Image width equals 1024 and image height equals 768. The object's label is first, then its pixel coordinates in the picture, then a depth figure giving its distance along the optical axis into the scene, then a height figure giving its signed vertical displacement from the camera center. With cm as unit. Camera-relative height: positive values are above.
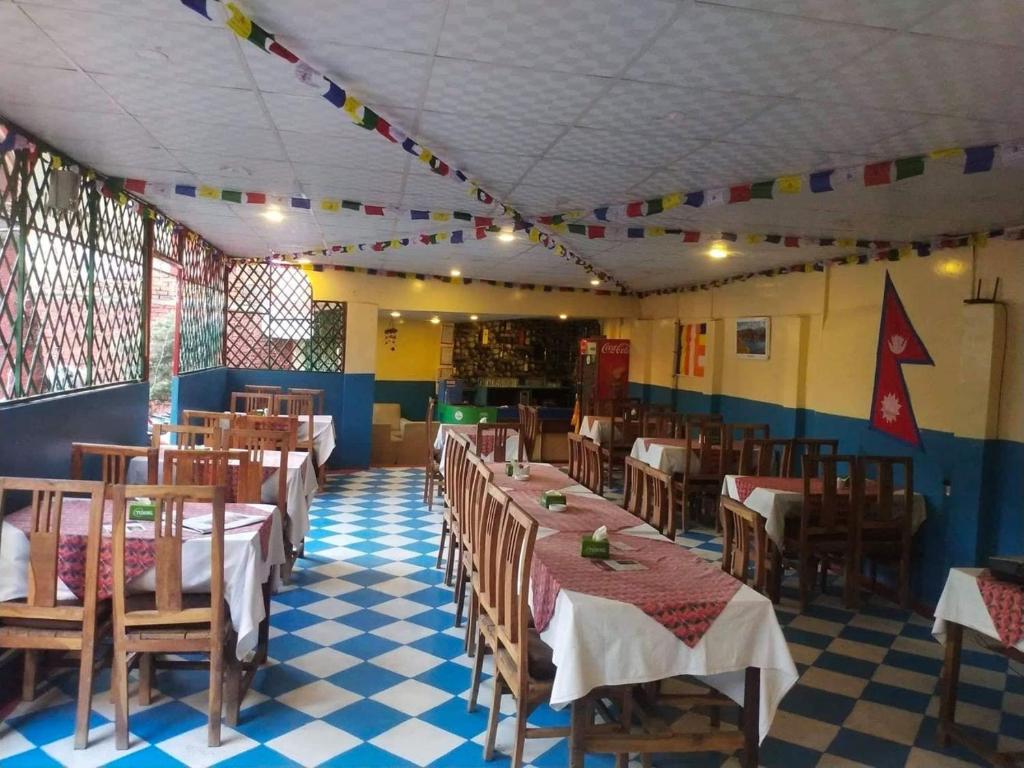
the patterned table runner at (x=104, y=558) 260 -74
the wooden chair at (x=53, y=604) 245 -88
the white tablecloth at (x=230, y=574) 261 -81
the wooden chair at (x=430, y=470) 661 -97
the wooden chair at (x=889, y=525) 446 -85
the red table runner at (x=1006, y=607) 258 -77
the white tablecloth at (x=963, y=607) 271 -82
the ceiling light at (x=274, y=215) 504 +98
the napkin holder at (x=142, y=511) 270 -60
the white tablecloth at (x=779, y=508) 448 -78
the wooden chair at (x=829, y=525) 438 -86
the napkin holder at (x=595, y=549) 269 -65
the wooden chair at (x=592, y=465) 444 -58
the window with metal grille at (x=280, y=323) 810 +35
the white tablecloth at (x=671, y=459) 620 -72
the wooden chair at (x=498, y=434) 563 -55
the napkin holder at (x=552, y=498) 348 -61
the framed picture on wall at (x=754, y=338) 696 +38
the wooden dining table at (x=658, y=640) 221 -81
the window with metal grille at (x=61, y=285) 314 +30
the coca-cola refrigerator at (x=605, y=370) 993 +1
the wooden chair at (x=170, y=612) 246 -90
